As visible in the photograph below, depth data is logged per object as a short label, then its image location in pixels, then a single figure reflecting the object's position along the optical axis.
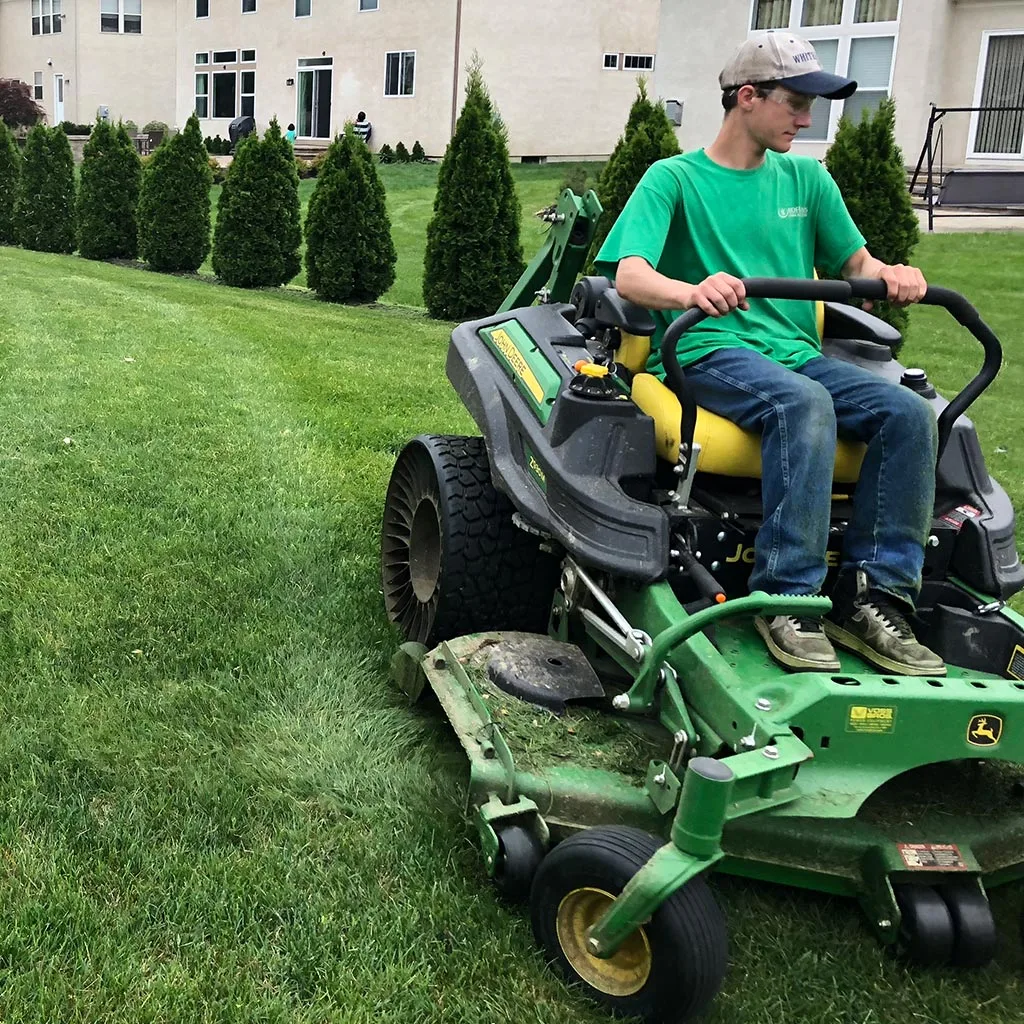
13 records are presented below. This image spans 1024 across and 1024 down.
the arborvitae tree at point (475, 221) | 10.74
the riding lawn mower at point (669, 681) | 2.08
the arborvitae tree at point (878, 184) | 9.09
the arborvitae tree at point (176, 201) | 13.47
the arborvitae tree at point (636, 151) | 9.74
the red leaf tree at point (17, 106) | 40.78
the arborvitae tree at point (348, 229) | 11.55
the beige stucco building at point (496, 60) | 18.02
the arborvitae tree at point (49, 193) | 15.64
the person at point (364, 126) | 29.39
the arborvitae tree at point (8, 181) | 16.39
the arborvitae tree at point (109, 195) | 14.38
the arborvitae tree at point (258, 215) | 12.35
